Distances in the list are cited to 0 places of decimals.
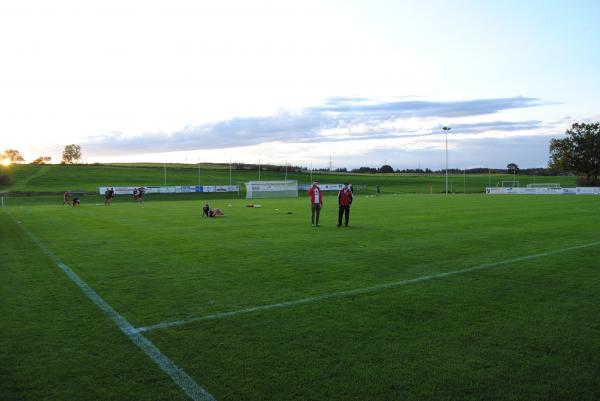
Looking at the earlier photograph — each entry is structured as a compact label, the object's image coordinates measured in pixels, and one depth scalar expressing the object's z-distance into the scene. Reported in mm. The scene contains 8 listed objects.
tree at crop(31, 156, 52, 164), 133938
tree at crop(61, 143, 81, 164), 154125
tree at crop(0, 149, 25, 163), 140400
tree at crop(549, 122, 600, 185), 87812
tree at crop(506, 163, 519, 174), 146700
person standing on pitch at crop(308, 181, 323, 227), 19612
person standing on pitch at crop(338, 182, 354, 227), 19359
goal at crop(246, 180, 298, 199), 61459
